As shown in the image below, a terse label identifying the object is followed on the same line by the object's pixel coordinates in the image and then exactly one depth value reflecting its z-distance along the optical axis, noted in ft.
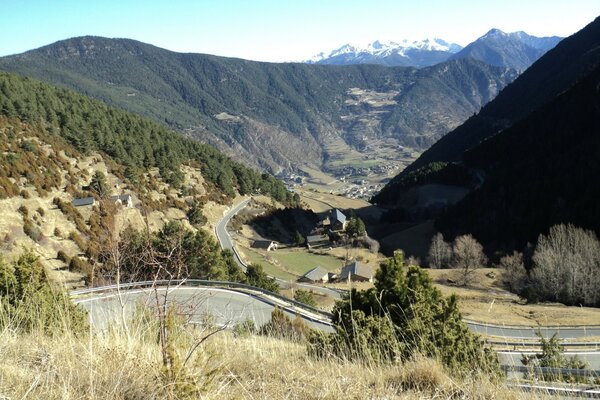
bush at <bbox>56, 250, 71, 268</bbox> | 115.03
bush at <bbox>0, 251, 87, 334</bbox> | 43.27
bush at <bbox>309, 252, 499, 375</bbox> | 32.69
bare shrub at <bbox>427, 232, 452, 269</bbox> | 208.03
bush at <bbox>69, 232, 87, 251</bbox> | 126.82
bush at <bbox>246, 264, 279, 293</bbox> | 118.60
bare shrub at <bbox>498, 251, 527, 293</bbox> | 157.89
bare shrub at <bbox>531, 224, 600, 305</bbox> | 136.36
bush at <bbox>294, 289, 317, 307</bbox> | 104.94
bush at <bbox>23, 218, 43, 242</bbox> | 117.29
